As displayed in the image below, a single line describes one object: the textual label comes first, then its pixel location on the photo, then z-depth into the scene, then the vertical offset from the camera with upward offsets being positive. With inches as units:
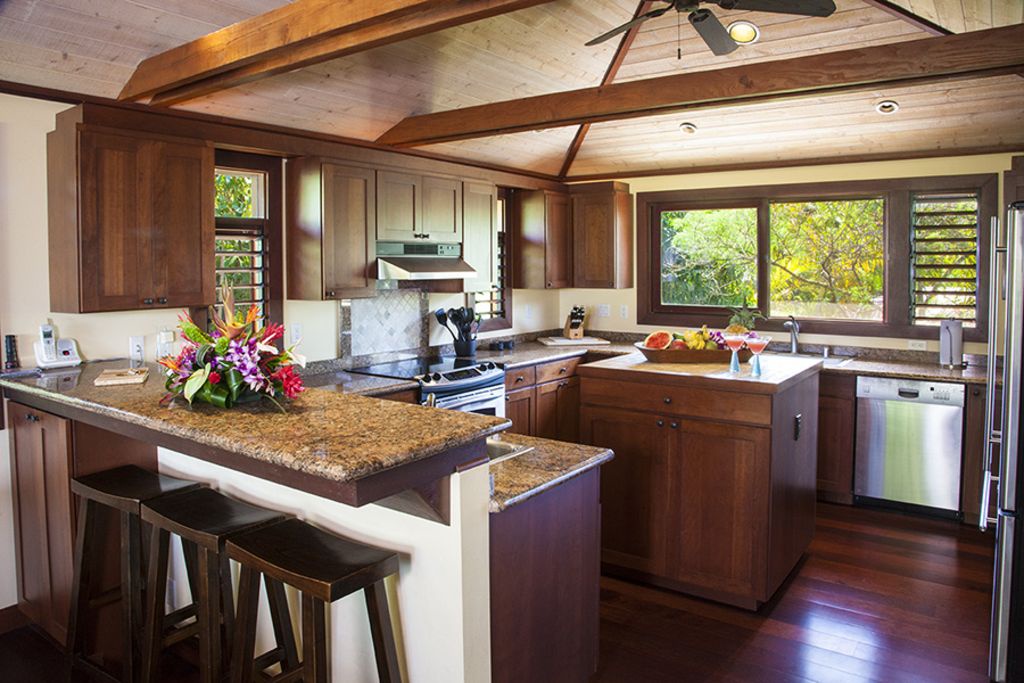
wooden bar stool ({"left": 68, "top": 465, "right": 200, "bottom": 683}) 102.1 -33.6
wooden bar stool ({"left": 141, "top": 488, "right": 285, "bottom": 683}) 89.3 -32.0
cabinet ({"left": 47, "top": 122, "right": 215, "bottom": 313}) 125.0 +13.7
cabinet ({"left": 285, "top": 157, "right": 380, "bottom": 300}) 164.6 +15.7
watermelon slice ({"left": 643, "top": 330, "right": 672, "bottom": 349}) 158.7 -8.5
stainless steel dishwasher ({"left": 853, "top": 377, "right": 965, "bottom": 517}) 180.7 -35.1
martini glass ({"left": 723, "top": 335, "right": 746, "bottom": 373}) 147.9 -8.1
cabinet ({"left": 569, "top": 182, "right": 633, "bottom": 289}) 237.3 +20.5
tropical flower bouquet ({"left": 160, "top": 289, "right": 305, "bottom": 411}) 89.9 -7.7
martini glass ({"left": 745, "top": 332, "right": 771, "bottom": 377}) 148.0 -8.5
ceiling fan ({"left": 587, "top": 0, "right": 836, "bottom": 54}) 101.4 +40.1
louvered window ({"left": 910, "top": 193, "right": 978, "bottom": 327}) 195.3 +10.4
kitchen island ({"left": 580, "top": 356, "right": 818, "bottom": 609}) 135.6 -32.8
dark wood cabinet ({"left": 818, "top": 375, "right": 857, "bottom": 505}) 192.7 -34.3
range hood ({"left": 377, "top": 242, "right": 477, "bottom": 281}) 177.2 +9.2
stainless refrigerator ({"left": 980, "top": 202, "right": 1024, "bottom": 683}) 105.7 -27.1
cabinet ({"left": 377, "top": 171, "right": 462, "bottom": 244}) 179.8 +22.6
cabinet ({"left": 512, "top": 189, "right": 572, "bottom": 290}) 234.2 +18.7
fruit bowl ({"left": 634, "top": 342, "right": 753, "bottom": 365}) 152.5 -11.2
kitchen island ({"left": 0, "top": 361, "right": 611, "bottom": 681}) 71.9 -18.0
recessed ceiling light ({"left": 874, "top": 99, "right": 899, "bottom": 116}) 176.9 +44.5
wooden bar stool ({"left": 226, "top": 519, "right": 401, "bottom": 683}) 76.8 -28.0
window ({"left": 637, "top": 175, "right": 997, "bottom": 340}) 197.5 +12.7
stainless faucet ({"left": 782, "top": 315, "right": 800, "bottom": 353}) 215.9 -9.7
